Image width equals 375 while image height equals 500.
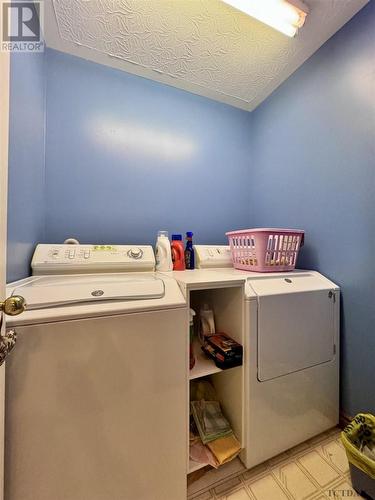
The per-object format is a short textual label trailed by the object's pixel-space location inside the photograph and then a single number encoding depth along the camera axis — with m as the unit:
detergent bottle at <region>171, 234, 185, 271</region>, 1.45
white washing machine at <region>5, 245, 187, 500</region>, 0.67
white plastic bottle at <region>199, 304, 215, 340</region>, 1.25
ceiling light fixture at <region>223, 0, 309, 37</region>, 1.18
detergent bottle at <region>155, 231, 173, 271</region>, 1.40
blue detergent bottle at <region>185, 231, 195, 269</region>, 1.58
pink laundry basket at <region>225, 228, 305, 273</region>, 1.33
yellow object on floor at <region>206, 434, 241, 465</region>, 1.01
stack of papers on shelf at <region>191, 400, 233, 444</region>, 1.10
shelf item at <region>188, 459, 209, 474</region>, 0.97
